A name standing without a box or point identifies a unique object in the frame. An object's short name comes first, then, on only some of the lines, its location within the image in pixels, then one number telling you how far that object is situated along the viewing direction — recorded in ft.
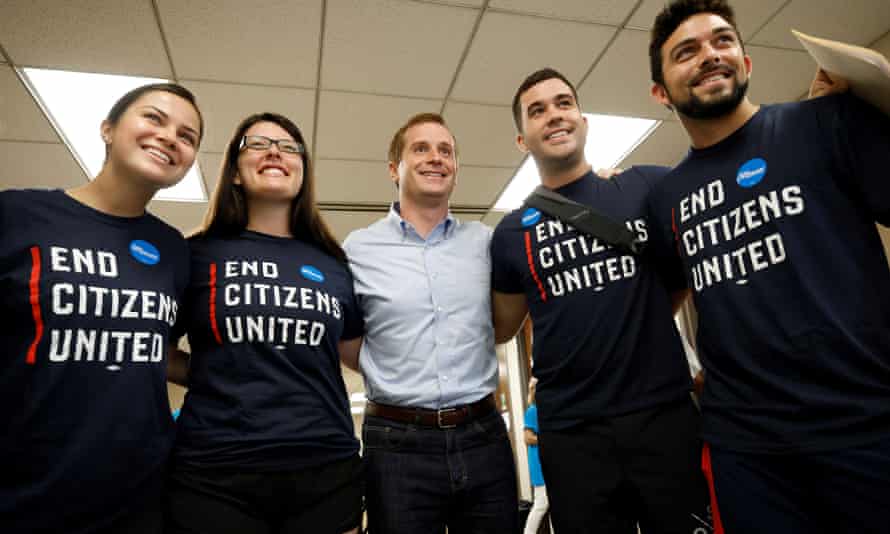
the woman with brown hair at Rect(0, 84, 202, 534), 3.24
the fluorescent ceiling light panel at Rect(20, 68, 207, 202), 9.27
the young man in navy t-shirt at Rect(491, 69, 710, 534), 4.00
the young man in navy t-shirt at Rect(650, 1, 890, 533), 3.06
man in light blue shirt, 4.57
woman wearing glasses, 3.88
